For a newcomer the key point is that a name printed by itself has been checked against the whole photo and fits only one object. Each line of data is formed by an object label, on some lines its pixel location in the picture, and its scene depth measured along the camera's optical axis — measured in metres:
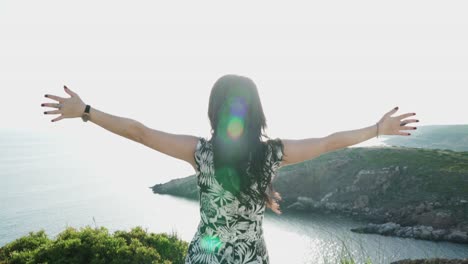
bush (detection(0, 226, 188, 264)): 6.70
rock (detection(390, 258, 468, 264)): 8.26
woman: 2.35
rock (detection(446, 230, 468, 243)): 37.06
